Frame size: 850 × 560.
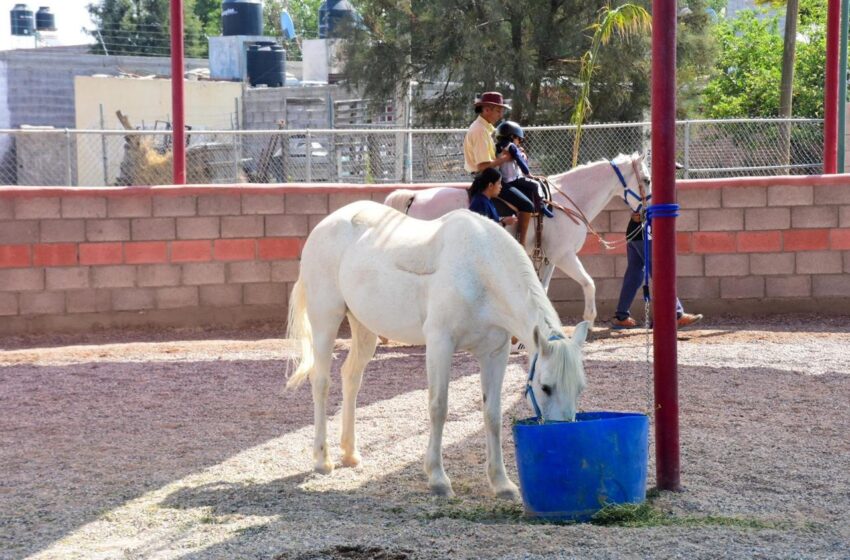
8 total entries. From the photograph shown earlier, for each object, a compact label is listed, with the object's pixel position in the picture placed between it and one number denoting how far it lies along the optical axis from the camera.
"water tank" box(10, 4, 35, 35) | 55.12
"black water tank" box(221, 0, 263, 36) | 41.38
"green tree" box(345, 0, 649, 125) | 23.73
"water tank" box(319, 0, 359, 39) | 37.10
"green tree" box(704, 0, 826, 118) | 29.47
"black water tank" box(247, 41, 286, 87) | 37.12
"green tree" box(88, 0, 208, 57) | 54.62
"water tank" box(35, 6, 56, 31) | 55.03
